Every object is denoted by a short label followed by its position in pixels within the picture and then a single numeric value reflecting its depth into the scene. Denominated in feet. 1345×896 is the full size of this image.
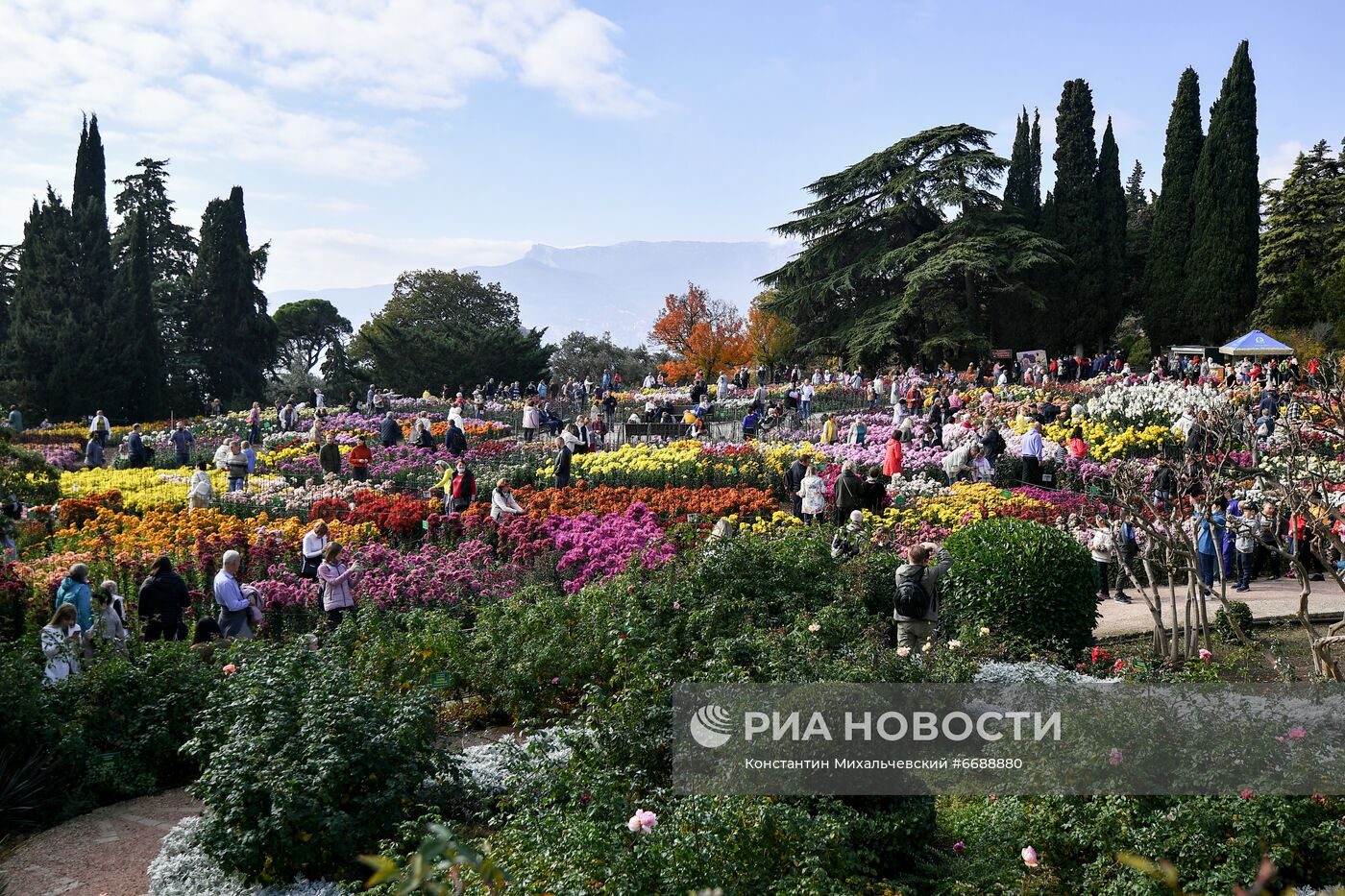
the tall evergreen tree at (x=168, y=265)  137.69
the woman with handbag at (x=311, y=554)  36.63
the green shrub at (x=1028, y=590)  29.04
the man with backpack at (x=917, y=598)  26.89
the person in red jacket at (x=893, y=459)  56.03
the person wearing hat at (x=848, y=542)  36.04
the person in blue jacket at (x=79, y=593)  30.48
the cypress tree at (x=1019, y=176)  139.13
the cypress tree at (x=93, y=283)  115.75
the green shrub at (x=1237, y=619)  32.45
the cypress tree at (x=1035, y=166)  138.41
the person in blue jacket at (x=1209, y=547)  38.71
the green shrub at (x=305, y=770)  17.07
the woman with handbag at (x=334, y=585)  33.27
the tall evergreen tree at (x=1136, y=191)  191.63
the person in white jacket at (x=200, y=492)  51.55
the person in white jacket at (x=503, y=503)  44.68
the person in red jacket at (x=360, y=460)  58.34
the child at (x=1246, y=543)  38.74
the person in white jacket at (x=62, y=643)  25.98
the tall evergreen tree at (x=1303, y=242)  110.73
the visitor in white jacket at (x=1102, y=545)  36.37
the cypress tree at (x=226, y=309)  139.54
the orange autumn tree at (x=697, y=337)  173.68
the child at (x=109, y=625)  28.71
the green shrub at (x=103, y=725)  22.17
